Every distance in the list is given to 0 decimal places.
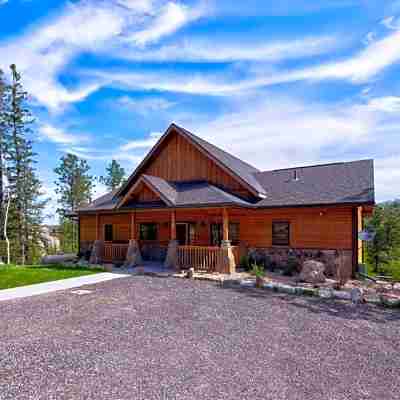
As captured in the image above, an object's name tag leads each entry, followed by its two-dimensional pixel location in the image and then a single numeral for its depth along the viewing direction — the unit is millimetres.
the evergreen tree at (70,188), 37500
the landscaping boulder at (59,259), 17547
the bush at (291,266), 12859
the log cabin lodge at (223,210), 12852
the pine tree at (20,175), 26688
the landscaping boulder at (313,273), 11109
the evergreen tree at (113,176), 43656
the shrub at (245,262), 13992
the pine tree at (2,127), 25875
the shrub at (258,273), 10369
